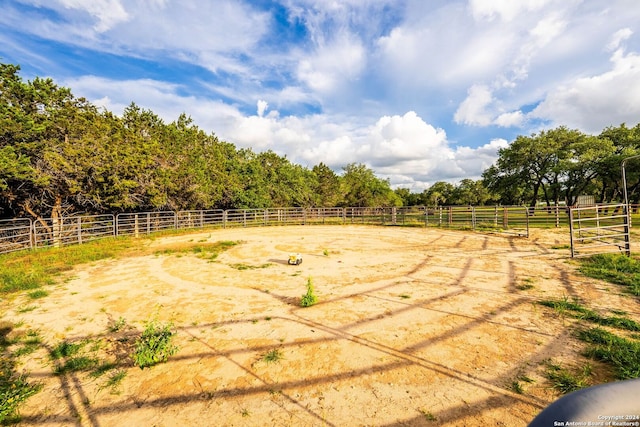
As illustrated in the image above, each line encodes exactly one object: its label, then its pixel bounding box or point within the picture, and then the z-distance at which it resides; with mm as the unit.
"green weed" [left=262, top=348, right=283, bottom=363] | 3744
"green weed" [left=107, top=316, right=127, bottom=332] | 4762
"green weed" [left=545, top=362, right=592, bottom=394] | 2992
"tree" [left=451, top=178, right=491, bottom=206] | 69312
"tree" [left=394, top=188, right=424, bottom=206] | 93250
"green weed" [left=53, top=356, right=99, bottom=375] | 3668
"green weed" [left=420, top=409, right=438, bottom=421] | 2699
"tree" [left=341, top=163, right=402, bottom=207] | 52656
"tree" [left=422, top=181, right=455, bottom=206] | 79688
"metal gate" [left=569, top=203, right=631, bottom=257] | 8607
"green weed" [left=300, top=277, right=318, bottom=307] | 5562
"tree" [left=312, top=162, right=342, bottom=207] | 45875
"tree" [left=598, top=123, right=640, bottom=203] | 26969
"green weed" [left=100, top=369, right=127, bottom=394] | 3282
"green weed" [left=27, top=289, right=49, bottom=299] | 6286
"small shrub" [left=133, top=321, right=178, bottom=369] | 3650
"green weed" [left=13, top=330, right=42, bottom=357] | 4090
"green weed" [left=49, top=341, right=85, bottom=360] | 4012
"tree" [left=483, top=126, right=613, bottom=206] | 29281
